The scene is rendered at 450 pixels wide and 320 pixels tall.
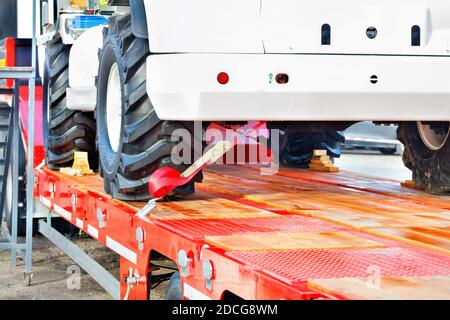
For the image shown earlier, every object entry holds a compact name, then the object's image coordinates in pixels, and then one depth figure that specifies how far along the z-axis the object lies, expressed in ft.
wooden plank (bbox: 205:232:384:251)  11.34
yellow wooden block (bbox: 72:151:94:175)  22.77
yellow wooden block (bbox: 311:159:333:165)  25.21
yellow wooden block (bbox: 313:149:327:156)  25.63
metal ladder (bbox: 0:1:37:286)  22.34
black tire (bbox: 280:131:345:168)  25.79
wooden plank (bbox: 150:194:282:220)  14.40
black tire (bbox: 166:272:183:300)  12.69
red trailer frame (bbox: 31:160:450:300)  9.82
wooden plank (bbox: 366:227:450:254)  11.88
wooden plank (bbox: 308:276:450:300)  8.60
